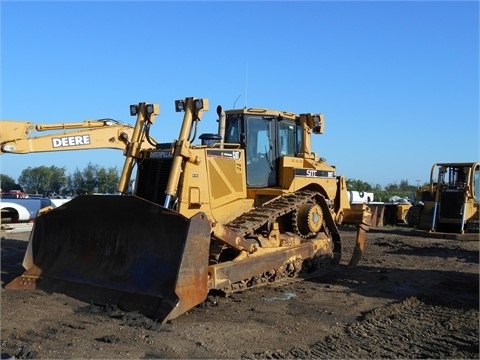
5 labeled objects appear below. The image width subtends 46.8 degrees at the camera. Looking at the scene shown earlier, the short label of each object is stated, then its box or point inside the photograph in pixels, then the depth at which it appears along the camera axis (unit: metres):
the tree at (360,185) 61.61
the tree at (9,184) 57.69
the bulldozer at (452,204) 19.75
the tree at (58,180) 57.36
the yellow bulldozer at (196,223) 7.43
